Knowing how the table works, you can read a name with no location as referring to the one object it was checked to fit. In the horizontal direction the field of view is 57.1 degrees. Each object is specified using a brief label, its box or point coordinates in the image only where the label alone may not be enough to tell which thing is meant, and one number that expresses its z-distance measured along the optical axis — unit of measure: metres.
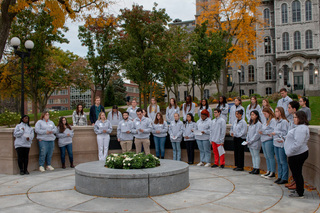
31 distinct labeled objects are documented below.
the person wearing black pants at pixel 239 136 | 9.31
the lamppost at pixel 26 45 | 11.42
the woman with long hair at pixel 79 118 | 11.38
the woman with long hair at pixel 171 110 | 11.38
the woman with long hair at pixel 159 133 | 10.99
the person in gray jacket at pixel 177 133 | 10.82
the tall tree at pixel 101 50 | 24.72
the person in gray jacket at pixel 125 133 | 10.68
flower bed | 7.24
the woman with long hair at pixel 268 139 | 8.02
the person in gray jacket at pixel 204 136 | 10.26
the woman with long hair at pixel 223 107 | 11.04
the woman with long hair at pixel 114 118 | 11.75
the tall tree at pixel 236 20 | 36.00
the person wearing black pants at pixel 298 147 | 6.16
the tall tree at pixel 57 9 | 13.37
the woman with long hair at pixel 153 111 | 11.95
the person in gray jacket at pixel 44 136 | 9.77
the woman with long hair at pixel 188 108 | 11.46
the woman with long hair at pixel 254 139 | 8.71
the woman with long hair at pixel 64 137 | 10.27
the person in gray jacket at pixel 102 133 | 10.67
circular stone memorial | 6.46
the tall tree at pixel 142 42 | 21.80
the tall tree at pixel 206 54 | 25.75
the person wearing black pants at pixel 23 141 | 9.19
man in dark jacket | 11.40
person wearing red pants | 9.80
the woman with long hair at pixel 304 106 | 8.72
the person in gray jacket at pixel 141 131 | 10.70
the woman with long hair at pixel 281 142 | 7.47
